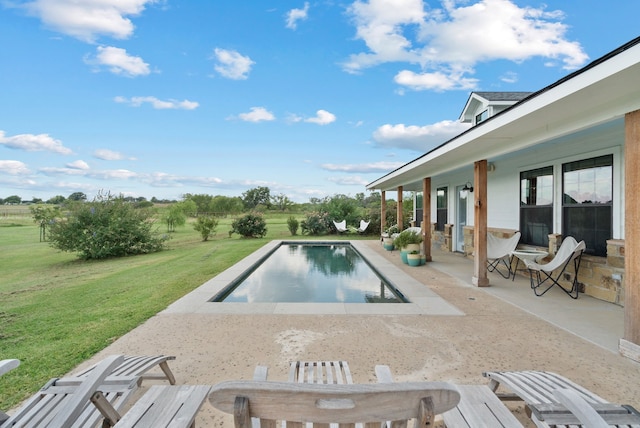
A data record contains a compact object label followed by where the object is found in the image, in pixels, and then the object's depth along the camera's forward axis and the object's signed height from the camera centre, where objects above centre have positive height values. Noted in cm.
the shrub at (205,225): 1541 -72
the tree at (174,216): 2116 -40
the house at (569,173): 298 +73
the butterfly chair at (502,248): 650 -77
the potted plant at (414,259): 798 -120
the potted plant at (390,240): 1120 -102
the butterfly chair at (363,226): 1763 -84
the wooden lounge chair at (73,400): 144 -104
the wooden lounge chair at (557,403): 123 -102
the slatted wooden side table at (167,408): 139 -95
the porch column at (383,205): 1452 +28
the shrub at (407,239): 829 -72
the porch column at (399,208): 1255 +13
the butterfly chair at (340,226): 1795 -85
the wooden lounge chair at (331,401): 98 -60
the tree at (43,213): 1566 -18
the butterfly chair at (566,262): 488 -81
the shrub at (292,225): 1762 -80
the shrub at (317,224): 1828 -76
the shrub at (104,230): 1130 -74
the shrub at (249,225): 1617 -75
